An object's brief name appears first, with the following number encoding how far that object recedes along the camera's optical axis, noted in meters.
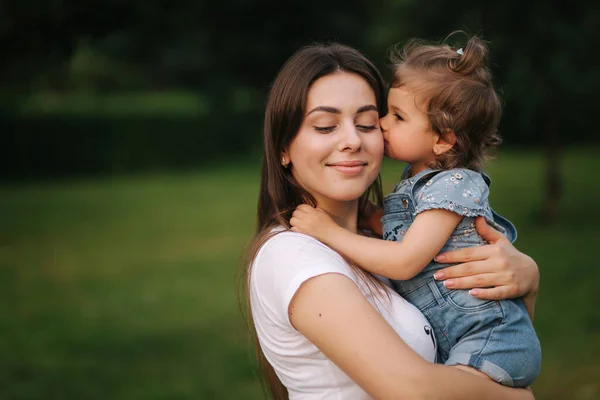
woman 1.98
